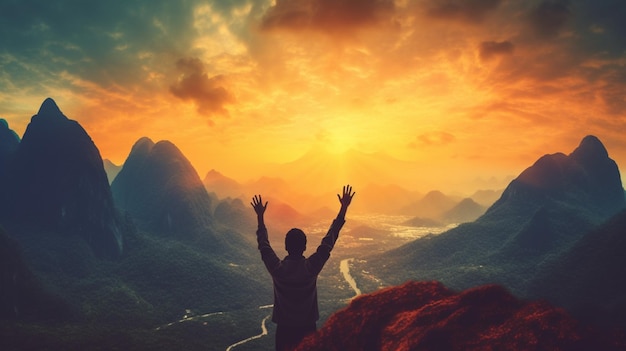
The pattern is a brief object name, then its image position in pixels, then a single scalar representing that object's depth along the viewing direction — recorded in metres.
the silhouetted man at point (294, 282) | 7.16
